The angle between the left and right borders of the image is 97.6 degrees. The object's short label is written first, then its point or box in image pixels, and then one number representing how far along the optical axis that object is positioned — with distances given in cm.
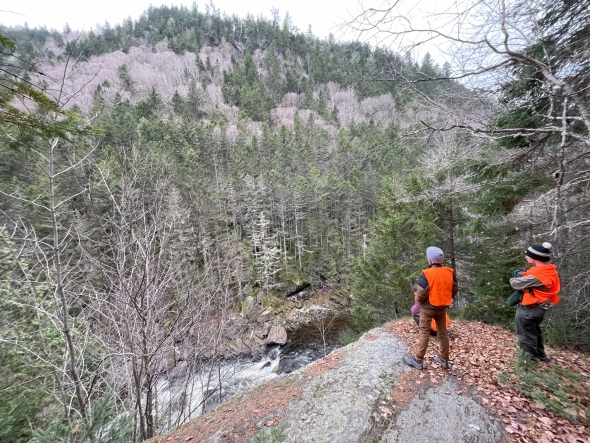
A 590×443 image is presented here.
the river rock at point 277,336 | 1788
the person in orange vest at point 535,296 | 344
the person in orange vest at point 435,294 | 358
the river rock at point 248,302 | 2024
